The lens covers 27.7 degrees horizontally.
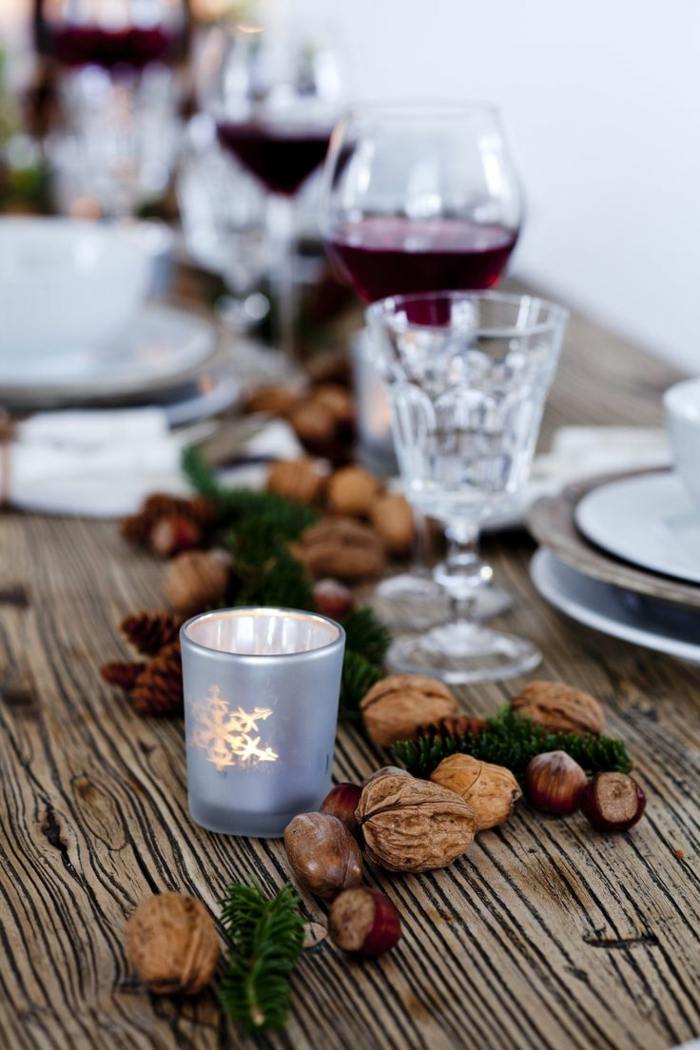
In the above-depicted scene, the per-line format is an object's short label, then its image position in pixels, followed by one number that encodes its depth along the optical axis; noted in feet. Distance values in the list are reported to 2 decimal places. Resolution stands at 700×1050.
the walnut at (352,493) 3.67
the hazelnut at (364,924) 1.79
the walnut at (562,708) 2.40
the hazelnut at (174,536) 3.40
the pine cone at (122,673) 2.61
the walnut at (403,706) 2.39
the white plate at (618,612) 2.60
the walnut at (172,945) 1.70
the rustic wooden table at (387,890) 1.69
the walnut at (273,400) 4.50
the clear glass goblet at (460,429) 2.76
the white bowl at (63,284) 4.20
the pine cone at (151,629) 2.68
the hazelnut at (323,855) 1.92
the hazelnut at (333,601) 2.96
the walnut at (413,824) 1.99
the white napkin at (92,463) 3.77
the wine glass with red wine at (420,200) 3.40
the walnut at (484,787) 2.12
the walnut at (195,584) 2.97
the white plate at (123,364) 4.16
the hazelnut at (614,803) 2.13
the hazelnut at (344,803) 2.06
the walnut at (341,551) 3.25
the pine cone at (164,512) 3.51
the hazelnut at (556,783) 2.18
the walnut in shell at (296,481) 3.76
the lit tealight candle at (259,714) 2.01
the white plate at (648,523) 2.67
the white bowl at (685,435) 2.73
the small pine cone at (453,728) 2.32
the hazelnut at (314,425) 4.24
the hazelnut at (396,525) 3.48
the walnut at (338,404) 4.39
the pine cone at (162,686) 2.53
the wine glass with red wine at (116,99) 7.12
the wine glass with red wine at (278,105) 5.13
